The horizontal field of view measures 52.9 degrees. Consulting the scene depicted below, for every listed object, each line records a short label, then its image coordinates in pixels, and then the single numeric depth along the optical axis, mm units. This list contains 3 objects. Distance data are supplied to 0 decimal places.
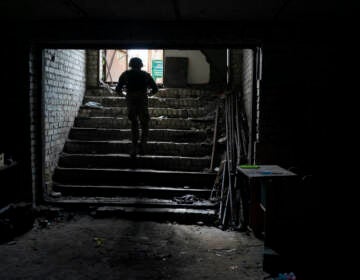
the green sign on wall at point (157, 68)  13133
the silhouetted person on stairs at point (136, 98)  6465
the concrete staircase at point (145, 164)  5492
